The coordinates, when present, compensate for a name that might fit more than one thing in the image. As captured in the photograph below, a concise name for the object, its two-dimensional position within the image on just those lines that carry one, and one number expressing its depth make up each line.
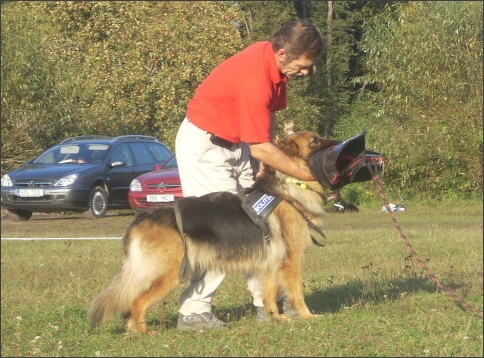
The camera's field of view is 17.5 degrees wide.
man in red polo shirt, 11.19
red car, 33.83
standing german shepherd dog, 11.03
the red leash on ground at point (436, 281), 11.67
